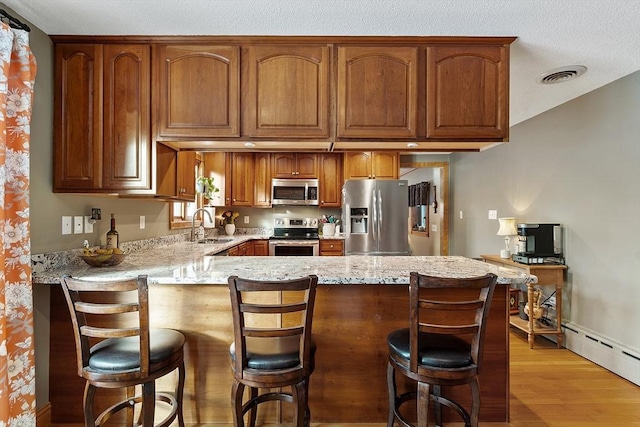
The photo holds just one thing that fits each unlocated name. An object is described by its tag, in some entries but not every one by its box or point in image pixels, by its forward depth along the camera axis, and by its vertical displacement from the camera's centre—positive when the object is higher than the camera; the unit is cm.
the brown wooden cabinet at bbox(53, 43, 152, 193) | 209 +68
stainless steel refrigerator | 439 -2
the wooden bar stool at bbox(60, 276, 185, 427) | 142 -65
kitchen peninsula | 192 -78
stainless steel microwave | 500 +34
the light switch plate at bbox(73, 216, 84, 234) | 219 -7
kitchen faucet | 389 -22
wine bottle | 232 -18
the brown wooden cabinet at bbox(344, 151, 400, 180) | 500 +73
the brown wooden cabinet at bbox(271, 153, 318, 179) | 508 +76
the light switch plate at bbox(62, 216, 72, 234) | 210 -7
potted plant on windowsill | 416 +35
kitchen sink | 405 -33
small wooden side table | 307 -65
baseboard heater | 254 -116
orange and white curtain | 157 -7
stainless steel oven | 466 -39
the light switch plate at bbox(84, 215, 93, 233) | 228 -8
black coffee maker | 320 -27
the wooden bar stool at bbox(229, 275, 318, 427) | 139 -63
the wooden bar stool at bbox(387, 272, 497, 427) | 142 -63
